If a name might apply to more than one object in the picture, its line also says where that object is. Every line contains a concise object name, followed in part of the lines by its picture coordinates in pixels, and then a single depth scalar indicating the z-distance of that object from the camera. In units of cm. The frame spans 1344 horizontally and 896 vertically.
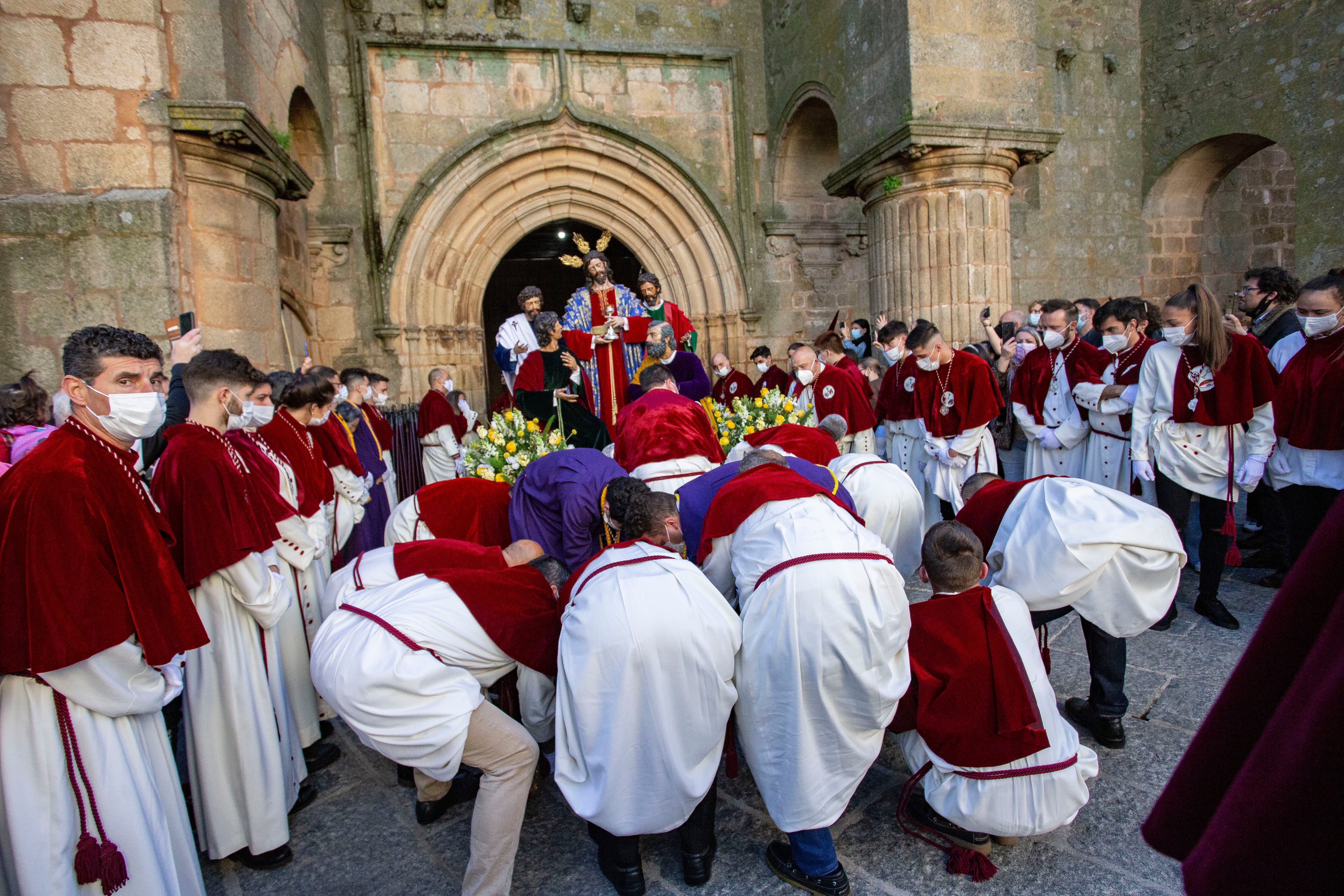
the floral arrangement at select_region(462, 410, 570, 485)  488
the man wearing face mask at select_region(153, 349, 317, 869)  279
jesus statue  674
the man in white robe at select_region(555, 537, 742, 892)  238
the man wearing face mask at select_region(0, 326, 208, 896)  207
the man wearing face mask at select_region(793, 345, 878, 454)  653
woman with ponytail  445
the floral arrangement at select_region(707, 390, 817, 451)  554
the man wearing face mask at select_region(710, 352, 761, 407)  942
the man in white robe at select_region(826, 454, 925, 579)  379
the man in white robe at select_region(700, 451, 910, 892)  248
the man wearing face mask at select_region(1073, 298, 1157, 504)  517
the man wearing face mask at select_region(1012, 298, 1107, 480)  551
